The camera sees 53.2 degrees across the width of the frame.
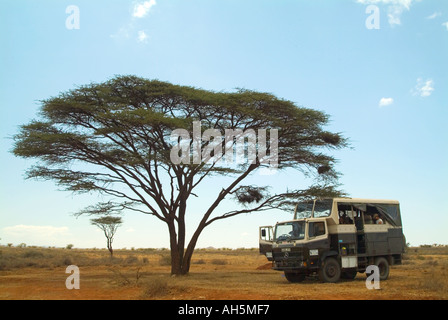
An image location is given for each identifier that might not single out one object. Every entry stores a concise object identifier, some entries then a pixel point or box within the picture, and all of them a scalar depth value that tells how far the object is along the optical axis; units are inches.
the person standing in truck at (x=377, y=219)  764.0
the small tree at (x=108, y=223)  1785.2
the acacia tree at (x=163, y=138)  853.8
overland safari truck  682.2
